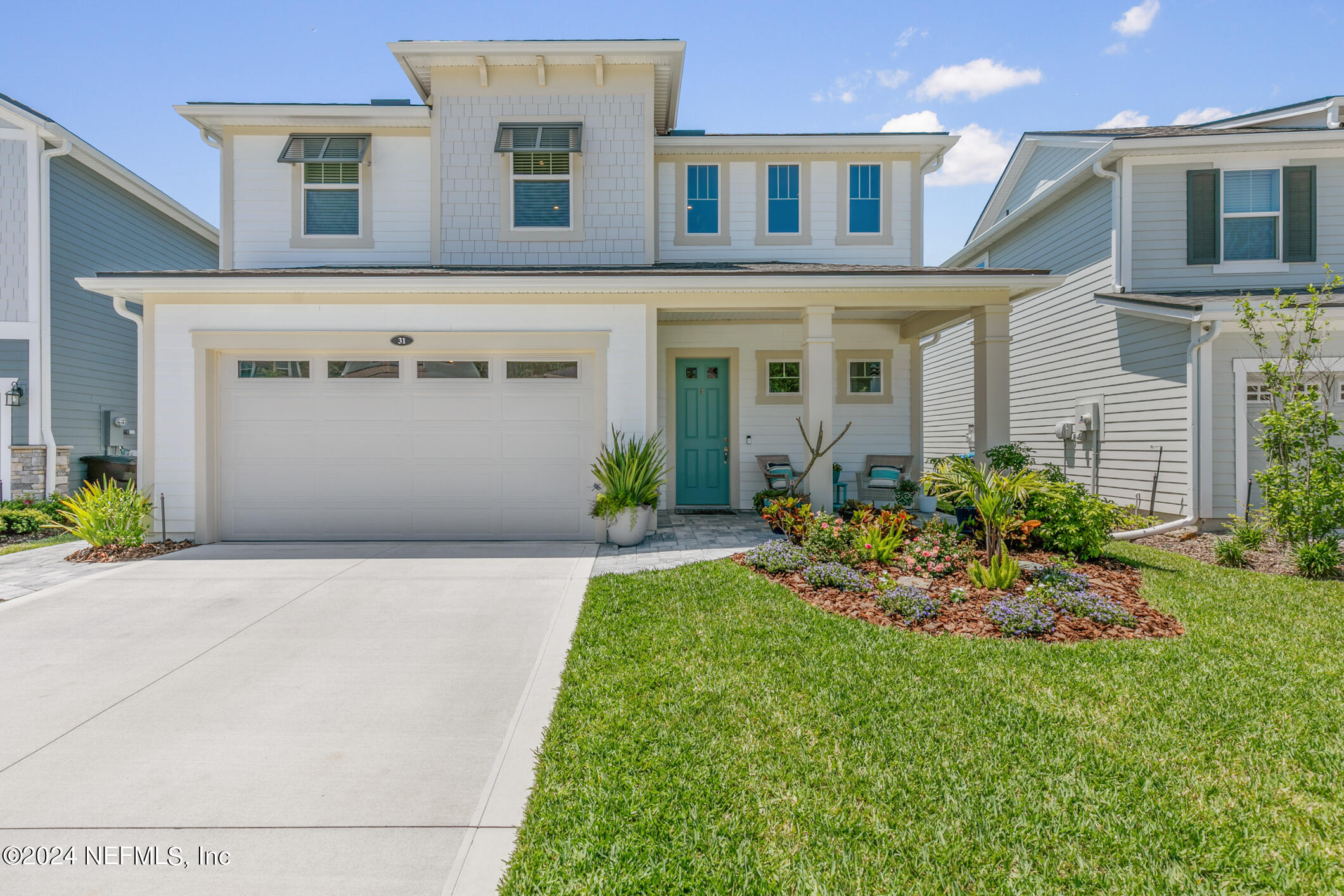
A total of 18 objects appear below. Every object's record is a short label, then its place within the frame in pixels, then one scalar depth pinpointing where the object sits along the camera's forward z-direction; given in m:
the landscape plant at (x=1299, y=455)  6.15
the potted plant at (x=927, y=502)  10.15
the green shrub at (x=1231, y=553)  6.67
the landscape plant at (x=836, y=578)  5.46
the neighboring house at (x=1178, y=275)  8.55
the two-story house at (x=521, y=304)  8.04
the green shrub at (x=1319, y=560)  6.03
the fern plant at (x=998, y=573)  5.30
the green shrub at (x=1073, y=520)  6.36
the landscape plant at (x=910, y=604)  4.75
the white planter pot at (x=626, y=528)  7.88
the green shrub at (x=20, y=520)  9.18
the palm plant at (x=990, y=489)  5.46
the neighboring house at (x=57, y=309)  10.21
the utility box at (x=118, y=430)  11.83
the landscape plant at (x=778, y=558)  6.14
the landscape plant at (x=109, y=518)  7.30
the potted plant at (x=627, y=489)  7.86
